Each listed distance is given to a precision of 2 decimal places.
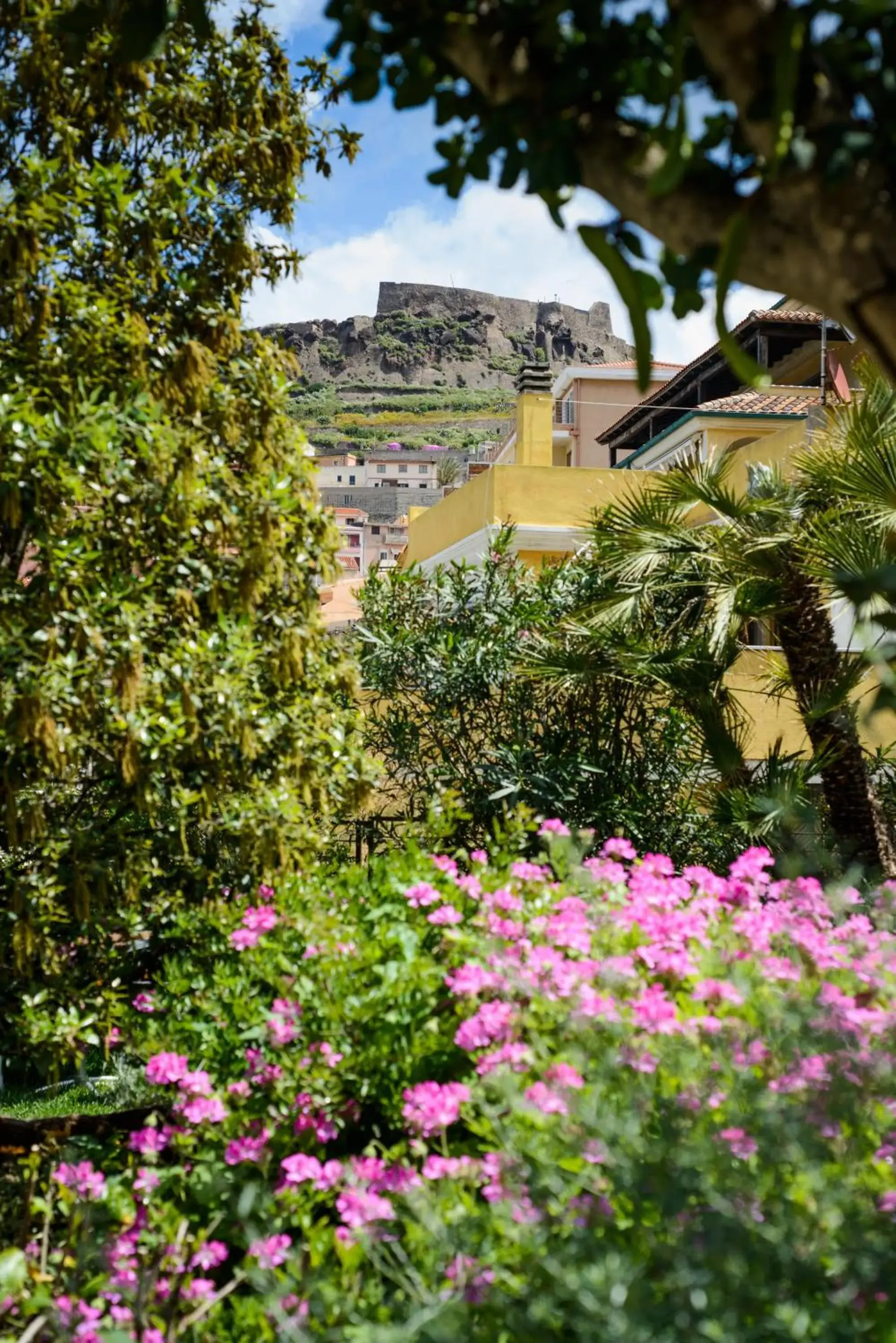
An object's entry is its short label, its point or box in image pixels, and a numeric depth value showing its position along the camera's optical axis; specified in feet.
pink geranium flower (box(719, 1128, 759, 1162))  8.20
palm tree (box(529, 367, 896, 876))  24.77
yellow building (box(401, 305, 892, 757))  46.88
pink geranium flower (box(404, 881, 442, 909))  12.88
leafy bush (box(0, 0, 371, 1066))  14.20
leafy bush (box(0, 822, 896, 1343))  7.50
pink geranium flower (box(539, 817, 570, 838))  13.06
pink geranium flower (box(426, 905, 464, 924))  12.34
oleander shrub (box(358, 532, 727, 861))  28.45
